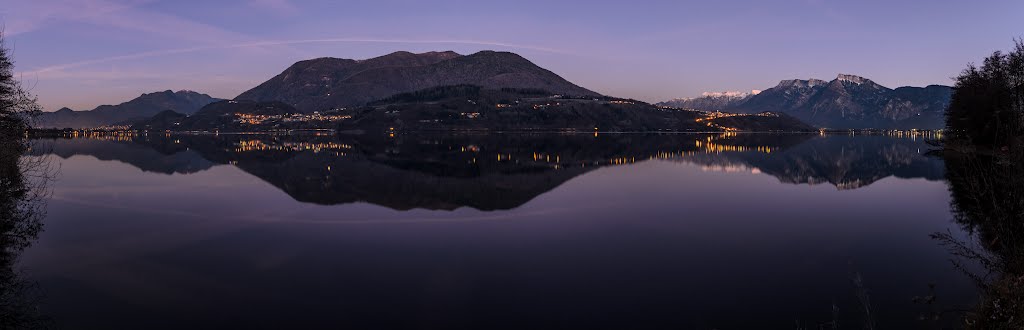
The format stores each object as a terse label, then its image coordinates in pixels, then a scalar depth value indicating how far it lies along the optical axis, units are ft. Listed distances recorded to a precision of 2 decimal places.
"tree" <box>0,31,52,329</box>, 56.47
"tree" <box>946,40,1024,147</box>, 260.01
